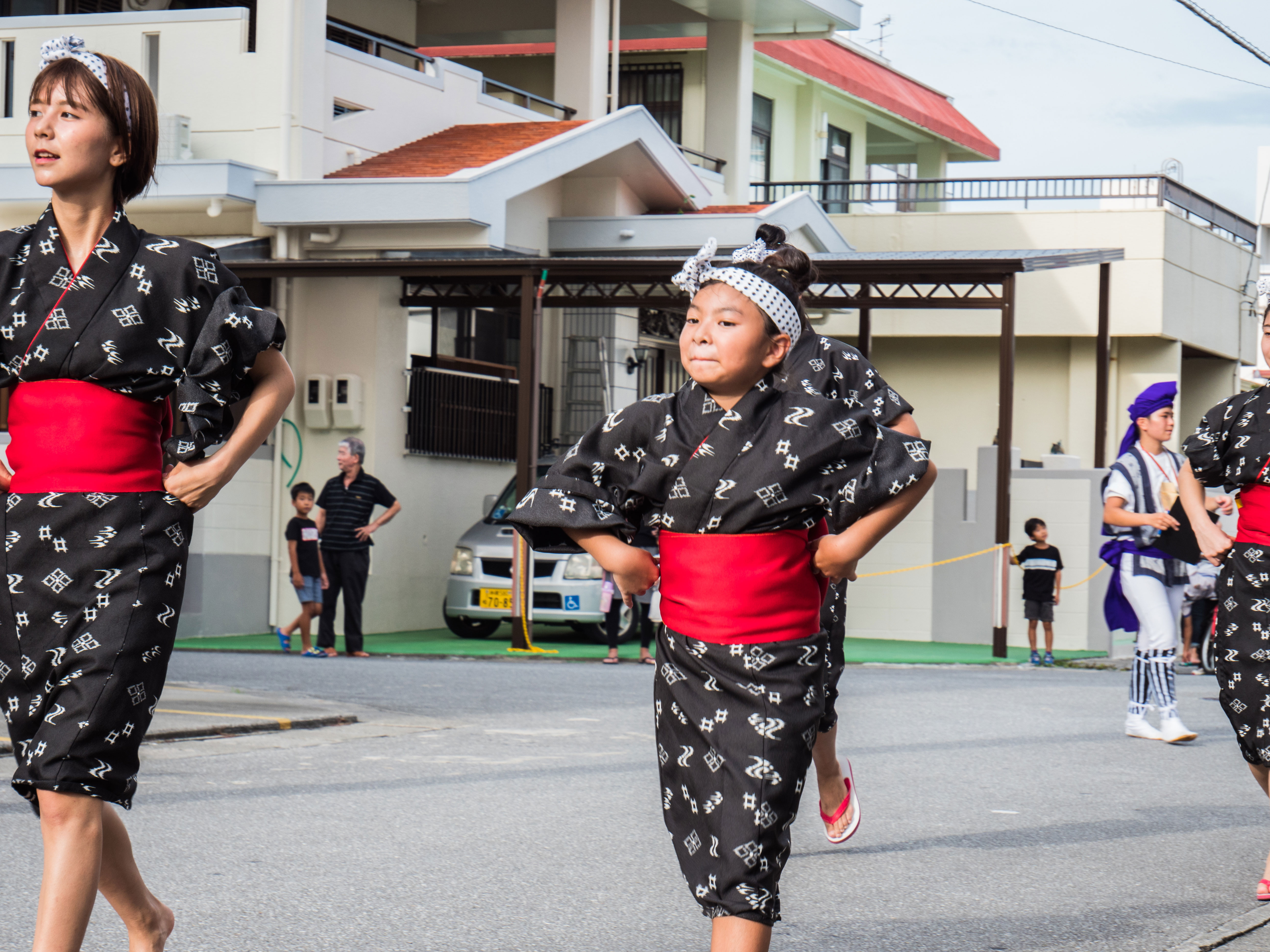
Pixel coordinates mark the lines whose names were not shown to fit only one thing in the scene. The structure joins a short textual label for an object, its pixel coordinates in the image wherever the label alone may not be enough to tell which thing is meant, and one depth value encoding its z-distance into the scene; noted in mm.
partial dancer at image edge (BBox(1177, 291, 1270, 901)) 5340
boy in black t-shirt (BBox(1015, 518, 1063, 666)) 16484
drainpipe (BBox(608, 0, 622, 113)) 21469
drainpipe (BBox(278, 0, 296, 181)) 16594
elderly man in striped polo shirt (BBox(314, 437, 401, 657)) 15070
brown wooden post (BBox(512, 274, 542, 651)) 15812
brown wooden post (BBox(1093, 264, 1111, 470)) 20016
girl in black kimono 3523
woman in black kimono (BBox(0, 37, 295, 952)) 3359
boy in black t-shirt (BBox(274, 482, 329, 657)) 15023
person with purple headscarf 8422
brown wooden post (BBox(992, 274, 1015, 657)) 16109
